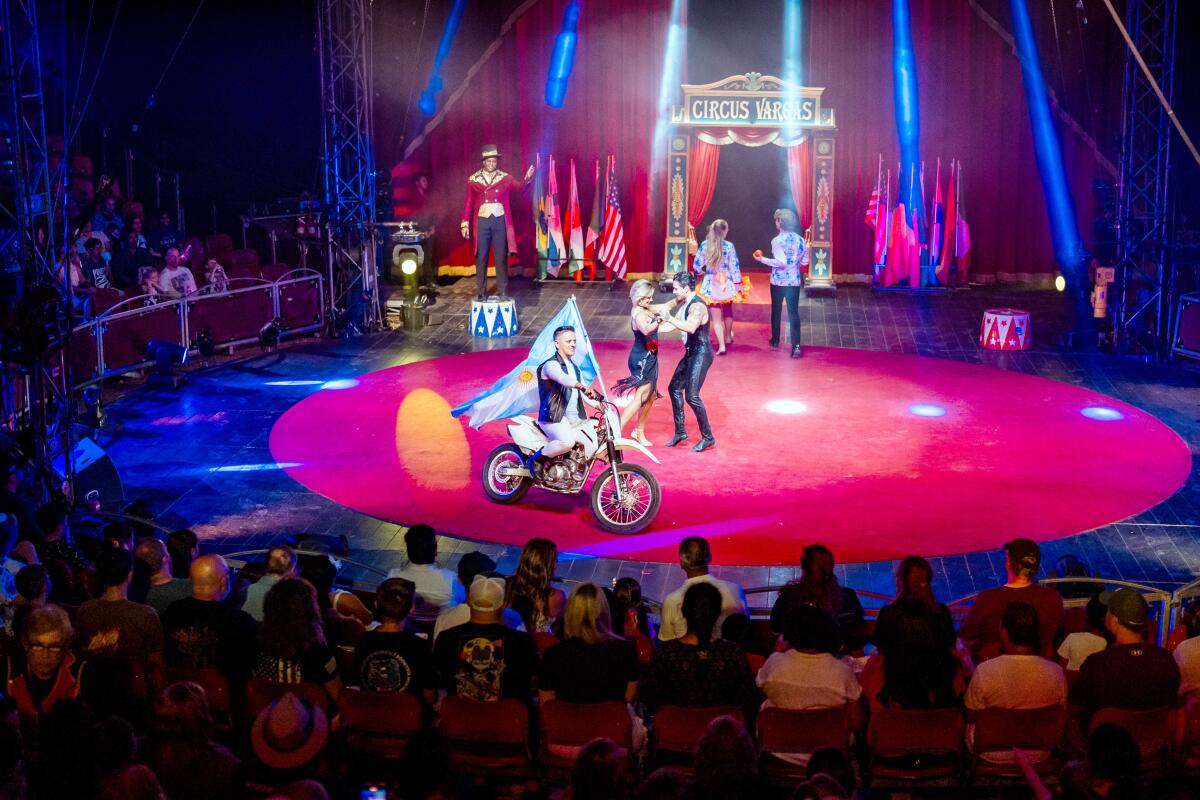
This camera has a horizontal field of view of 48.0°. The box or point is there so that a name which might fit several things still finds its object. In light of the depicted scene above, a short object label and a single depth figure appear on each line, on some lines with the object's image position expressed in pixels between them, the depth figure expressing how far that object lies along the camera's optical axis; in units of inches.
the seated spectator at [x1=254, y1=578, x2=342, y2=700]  215.5
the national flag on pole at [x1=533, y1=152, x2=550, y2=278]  816.3
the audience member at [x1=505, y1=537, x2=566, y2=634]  248.1
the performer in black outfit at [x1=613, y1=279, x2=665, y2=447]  427.5
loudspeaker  398.9
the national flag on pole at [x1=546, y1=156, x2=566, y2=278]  811.4
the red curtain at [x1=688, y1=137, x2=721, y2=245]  802.8
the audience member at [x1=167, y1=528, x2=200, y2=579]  284.5
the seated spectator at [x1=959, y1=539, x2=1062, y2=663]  246.2
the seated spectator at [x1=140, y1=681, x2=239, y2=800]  178.1
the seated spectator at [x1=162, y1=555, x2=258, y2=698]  223.8
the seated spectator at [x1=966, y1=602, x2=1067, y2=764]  205.9
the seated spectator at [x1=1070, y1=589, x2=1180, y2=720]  206.5
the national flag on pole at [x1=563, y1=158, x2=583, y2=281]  815.1
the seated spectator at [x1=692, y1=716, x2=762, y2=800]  166.1
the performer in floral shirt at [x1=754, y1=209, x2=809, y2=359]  579.5
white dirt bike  371.2
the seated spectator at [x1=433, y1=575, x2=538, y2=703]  211.0
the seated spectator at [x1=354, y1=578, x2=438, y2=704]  211.8
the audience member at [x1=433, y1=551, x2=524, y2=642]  227.0
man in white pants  372.8
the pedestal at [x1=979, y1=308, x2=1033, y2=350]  621.9
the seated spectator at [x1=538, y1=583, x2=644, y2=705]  207.0
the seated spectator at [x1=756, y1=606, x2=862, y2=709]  207.0
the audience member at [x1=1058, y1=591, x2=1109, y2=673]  227.8
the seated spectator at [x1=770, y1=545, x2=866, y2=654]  243.1
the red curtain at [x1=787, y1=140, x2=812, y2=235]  790.5
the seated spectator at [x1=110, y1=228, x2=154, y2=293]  624.1
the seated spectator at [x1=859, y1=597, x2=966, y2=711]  208.8
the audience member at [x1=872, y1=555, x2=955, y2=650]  221.1
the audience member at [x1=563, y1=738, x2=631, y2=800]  163.0
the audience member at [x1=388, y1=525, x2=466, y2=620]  264.7
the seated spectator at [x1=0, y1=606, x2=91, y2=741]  212.8
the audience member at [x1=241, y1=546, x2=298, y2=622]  244.2
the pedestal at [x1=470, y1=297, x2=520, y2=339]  657.0
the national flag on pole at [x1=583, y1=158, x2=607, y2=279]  818.2
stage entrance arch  772.0
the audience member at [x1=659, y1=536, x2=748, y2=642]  236.2
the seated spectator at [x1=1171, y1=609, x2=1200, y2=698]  215.8
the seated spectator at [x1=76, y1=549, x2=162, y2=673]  222.7
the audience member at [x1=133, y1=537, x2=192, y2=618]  245.3
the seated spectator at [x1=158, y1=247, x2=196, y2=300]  601.0
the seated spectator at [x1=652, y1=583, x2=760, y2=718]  206.1
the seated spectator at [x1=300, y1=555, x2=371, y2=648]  241.9
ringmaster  700.7
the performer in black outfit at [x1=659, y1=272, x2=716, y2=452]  429.1
